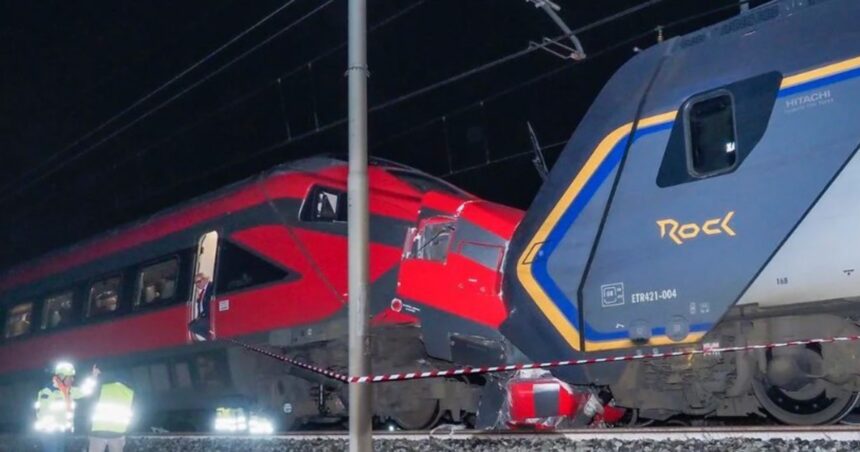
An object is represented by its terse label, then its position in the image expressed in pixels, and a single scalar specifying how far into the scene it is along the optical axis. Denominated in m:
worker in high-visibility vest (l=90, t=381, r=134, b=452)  18.42
